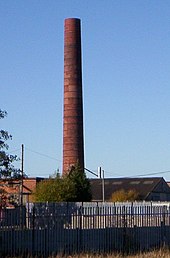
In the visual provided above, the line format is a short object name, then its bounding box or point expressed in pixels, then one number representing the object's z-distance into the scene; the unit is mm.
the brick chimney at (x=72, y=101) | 66062
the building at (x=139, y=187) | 85312
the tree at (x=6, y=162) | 22672
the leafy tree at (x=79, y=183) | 65250
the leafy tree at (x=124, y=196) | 78938
